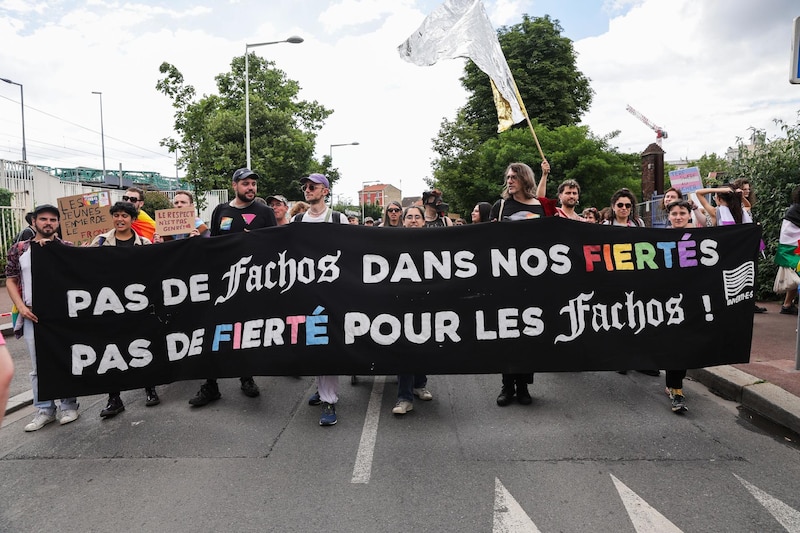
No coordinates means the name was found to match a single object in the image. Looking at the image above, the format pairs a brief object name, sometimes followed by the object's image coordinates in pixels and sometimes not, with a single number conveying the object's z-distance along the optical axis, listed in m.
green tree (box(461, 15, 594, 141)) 28.34
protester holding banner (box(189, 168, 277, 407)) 4.93
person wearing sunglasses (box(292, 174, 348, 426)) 4.79
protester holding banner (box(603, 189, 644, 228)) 5.65
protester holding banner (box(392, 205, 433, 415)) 4.57
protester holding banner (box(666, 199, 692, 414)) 4.45
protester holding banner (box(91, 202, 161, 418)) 4.73
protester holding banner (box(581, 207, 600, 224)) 8.26
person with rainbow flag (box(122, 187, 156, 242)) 6.37
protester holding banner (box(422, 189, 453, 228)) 6.60
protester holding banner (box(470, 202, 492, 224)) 7.18
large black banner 4.22
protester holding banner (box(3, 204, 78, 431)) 4.30
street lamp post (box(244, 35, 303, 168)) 22.52
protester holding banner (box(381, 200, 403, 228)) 6.04
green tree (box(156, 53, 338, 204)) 19.92
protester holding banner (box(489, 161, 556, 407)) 4.61
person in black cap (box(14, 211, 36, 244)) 6.34
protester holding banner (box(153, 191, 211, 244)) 6.10
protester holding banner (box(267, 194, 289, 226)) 7.73
